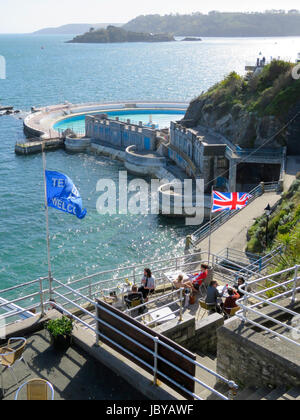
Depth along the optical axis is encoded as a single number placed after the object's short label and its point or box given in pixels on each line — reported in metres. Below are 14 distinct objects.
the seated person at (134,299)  13.26
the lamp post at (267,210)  21.76
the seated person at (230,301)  12.77
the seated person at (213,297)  13.23
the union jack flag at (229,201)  23.09
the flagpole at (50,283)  10.35
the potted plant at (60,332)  9.05
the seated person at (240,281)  14.14
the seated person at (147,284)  14.44
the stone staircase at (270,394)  7.41
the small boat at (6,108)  92.32
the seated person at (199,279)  14.91
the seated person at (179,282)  14.54
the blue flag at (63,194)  10.83
